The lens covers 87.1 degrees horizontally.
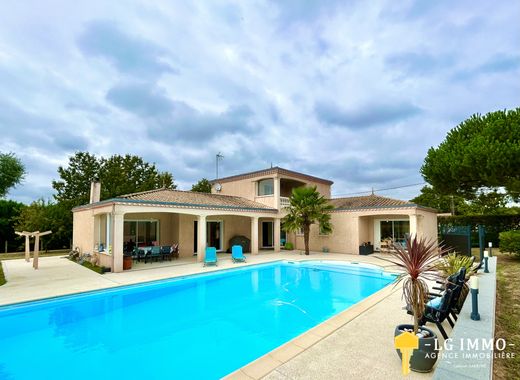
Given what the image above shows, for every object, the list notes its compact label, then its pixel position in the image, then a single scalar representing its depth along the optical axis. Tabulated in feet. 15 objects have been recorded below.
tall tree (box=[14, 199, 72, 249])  83.76
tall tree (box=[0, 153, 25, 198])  51.80
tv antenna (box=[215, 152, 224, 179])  107.76
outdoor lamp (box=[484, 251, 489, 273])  31.14
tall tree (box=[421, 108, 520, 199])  54.54
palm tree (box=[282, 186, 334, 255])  70.13
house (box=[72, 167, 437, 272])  55.36
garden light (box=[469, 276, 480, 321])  16.30
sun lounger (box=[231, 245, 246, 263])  60.54
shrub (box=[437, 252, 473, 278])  24.82
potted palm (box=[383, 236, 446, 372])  14.42
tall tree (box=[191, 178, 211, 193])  148.25
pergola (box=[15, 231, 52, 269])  53.93
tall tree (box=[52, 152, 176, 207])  108.17
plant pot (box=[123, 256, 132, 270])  51.72
